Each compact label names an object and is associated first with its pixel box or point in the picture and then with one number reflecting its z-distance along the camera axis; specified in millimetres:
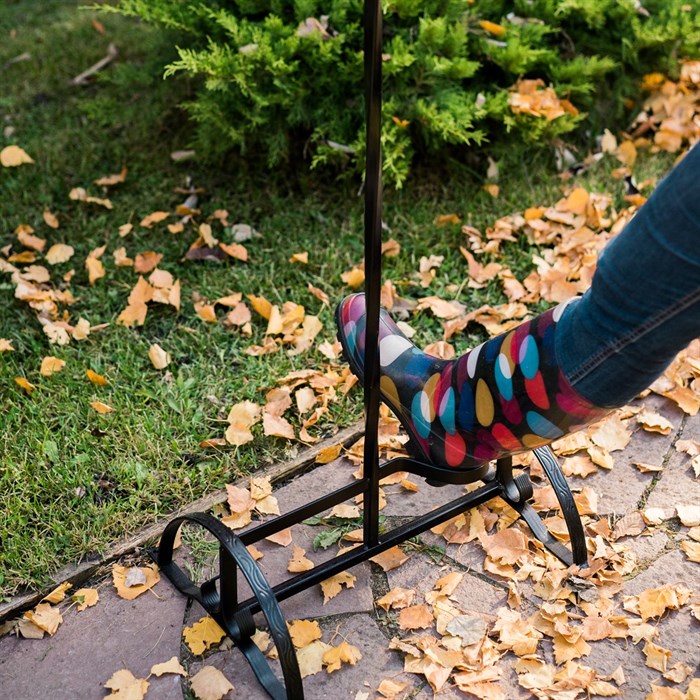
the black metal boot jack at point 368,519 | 1188
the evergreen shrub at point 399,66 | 2684
